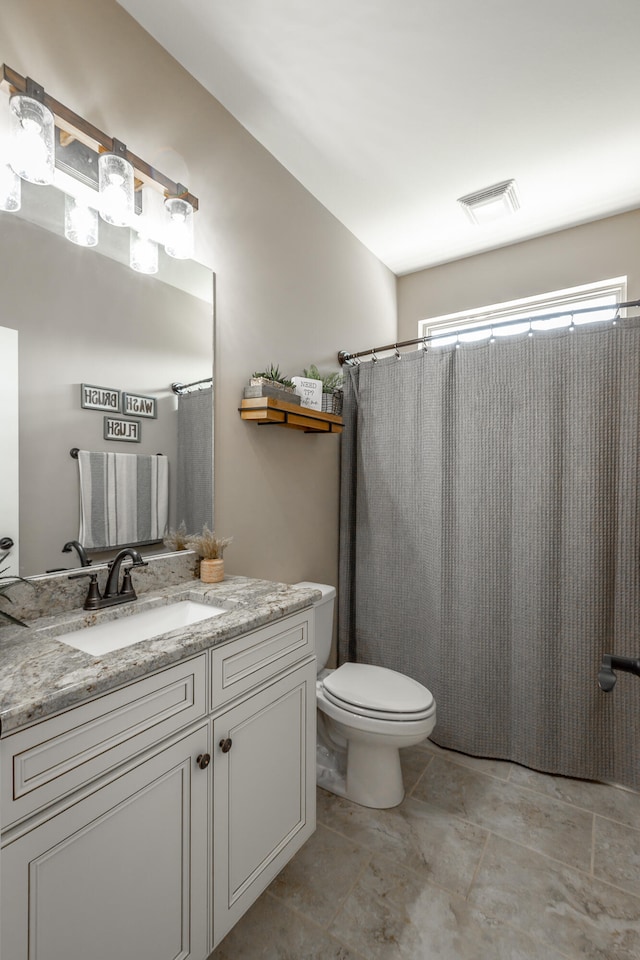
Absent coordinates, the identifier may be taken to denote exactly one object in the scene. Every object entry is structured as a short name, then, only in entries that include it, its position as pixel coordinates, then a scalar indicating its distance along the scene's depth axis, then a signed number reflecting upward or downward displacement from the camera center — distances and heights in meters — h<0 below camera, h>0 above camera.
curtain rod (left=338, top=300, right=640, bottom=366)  1.80 +0.67
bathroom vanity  0.75 -0.65
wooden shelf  1.76 +0.25
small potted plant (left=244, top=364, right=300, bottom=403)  1.78 +0.36
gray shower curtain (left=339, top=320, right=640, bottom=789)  1.83 -0.30
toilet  1.64 -0.95
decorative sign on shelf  2.01 +0.38
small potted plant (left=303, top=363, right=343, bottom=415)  2.13 +0.43
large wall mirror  1.15 +0.35
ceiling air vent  2.23 +1.42
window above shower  2.41 +1.00
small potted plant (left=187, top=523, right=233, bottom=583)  1.56 -0.28
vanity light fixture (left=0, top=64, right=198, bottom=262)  1.11 +0.86
